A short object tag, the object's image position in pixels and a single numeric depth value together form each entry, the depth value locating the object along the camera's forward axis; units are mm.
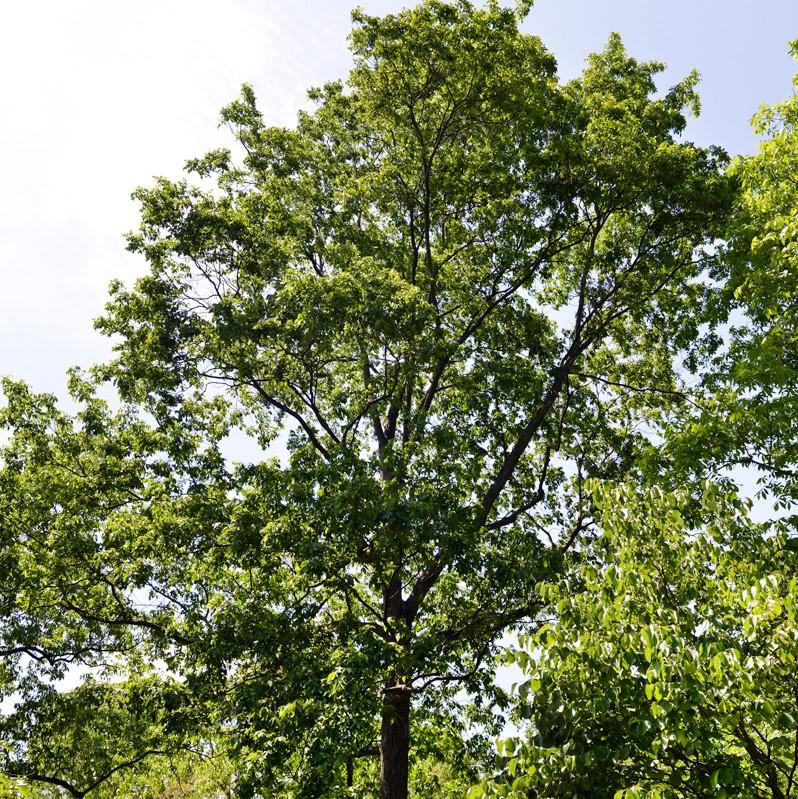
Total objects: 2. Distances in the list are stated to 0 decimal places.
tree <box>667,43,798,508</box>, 11445
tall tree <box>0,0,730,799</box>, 11484
